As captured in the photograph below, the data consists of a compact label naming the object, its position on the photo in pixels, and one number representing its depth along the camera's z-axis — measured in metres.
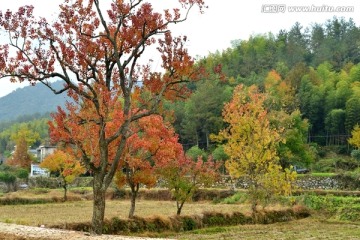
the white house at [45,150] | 94.26
